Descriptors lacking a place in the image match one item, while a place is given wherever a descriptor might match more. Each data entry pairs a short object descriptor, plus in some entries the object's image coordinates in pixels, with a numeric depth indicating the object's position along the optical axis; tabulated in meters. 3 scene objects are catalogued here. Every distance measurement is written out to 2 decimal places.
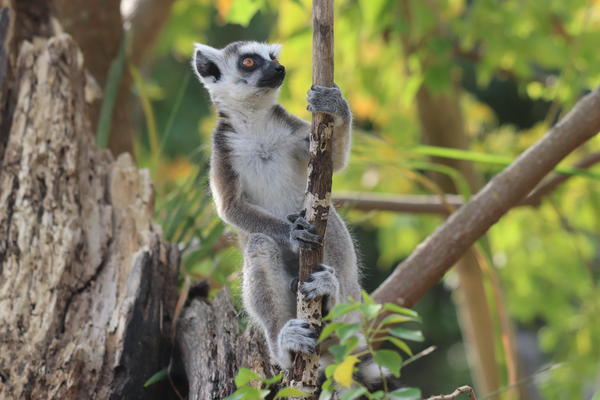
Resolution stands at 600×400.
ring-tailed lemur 7.56
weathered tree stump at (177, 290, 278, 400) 7.18
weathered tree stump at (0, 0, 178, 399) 7.46
